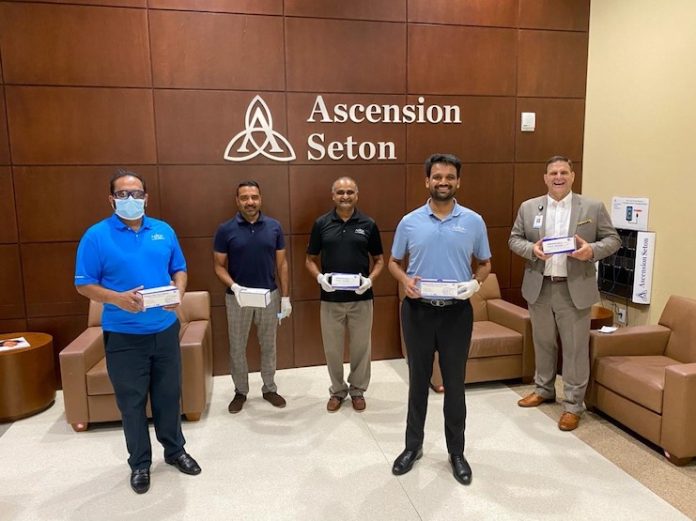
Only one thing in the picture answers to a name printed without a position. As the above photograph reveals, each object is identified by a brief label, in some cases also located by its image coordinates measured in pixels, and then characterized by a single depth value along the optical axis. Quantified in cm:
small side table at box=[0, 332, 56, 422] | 369
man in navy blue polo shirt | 378
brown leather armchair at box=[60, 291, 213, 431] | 348
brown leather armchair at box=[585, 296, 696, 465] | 299
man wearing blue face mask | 265
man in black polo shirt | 370
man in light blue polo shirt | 276
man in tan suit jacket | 351
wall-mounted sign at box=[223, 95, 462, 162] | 442
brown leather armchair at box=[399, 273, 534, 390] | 416
